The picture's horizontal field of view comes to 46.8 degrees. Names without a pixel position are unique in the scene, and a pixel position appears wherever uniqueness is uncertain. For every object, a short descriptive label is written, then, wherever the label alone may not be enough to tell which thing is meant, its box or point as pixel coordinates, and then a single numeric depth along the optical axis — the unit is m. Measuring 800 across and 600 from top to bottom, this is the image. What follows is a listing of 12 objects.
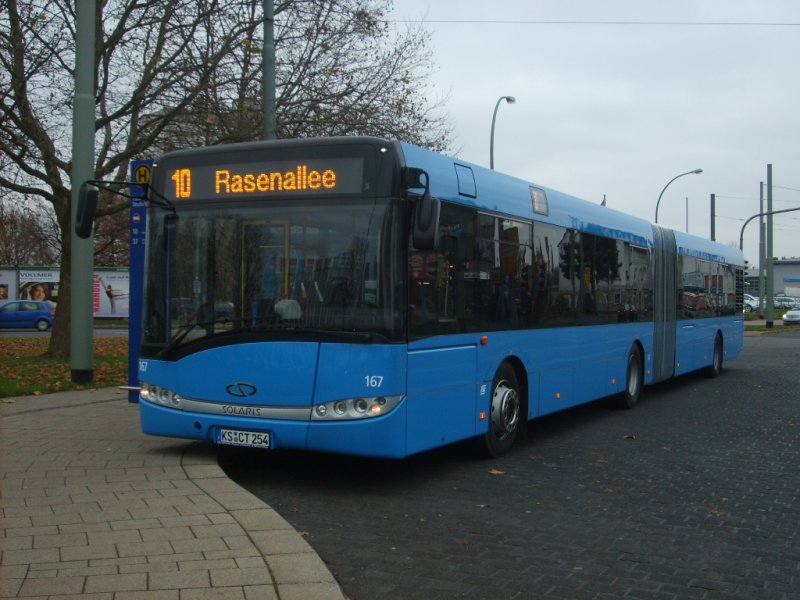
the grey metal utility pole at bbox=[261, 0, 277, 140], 14.99
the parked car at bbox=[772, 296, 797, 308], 86.03
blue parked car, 46.19
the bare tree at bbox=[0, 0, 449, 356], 18.64
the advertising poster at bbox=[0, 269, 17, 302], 51.25
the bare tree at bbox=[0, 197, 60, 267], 54.26
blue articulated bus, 7.46
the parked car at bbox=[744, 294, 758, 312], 77.94
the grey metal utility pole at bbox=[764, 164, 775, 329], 47.91
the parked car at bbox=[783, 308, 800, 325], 58.25
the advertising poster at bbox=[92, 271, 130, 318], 53.09
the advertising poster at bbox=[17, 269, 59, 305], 51.66
